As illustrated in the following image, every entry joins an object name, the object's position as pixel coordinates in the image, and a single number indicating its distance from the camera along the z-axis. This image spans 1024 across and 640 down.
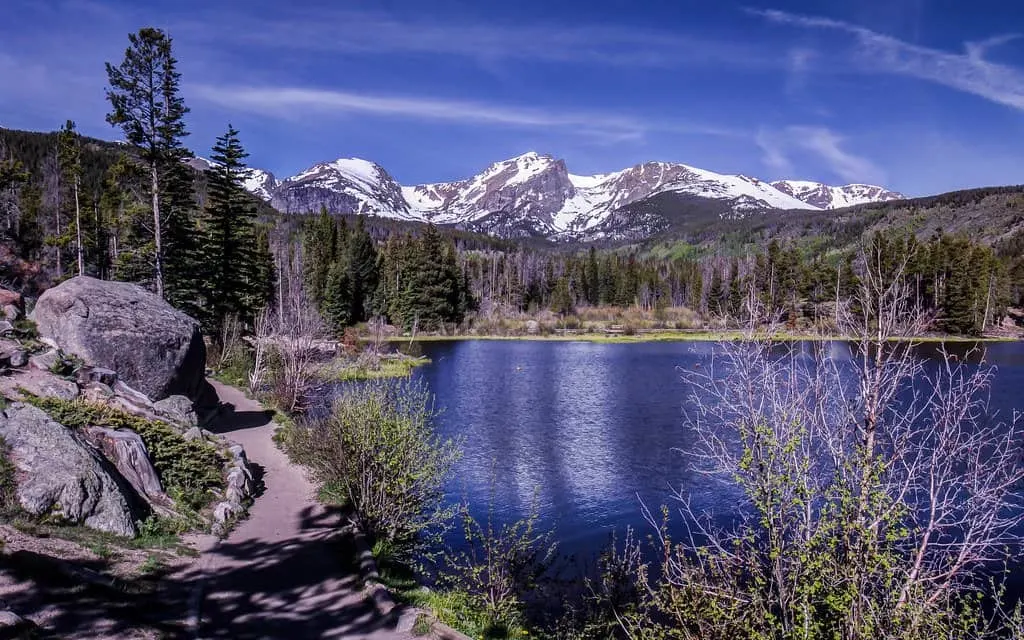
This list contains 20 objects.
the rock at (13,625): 5.66
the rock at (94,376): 13.57
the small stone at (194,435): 13.46
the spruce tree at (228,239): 36.12
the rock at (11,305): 15.27
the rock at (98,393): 12.68
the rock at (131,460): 10.80
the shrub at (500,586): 9.62
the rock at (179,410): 14.49
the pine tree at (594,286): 125.25
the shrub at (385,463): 11.38
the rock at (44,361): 13.19
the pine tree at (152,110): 26.64
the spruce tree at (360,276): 84.00
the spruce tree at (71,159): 44.06
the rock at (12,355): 12.72
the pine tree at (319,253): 83.23
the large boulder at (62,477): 8.86
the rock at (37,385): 11.76
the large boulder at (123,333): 15.09
